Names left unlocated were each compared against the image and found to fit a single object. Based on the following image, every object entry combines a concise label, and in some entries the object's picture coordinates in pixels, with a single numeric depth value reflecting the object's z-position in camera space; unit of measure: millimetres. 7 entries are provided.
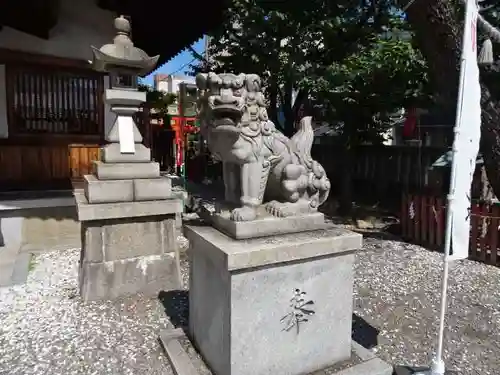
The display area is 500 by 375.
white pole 2352
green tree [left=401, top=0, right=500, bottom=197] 5199
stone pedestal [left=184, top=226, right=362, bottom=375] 2184
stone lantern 3900
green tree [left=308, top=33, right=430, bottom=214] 7055
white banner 2355
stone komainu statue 2230
